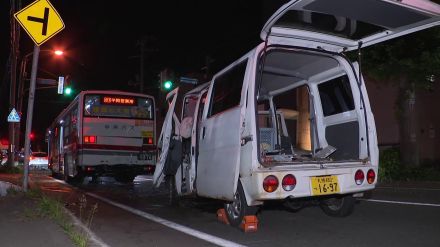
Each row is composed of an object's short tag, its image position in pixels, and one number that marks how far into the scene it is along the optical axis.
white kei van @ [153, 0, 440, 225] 5.87
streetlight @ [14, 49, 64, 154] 24.27
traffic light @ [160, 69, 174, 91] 20.97
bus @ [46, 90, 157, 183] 16.70
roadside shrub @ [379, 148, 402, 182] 13.89
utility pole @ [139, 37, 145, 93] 33.84
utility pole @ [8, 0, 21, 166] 22.97
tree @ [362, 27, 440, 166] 11.45
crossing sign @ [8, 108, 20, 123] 22.72
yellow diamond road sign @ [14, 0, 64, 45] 10.14
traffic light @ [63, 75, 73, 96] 25.20
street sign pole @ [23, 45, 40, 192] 11.36
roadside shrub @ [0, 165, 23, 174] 25.09
